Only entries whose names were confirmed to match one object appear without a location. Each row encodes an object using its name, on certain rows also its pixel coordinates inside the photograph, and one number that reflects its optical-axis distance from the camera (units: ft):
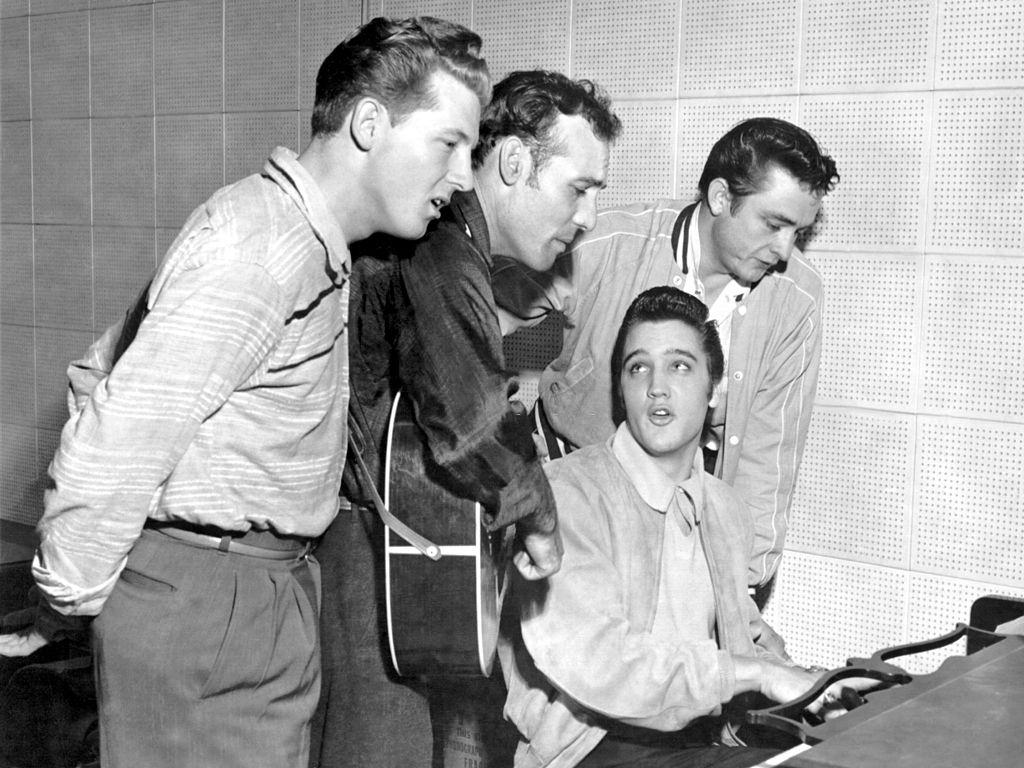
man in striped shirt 5.78
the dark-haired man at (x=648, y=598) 8.22
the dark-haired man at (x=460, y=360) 7.62
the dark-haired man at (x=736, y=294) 10.79
